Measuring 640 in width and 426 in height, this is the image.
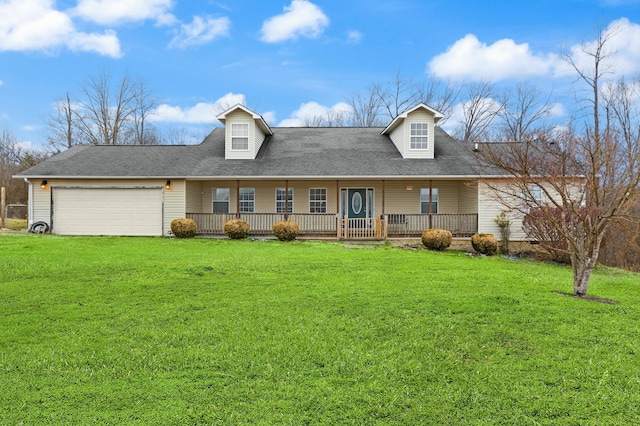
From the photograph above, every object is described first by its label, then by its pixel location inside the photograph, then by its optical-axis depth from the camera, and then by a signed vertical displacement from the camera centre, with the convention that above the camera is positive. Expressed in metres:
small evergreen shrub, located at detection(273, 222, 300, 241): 16.75 -0.73
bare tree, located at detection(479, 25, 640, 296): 7.68 +0.42
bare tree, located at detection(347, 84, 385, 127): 36.50 +9.03
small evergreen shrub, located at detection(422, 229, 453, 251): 16.09 -0.96
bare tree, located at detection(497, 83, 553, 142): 29.80 +7.45
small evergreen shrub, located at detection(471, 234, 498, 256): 15.98 -1.12
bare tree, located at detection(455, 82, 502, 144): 32.84 +7.85
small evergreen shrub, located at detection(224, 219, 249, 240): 16.94 -0.67
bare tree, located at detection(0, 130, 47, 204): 32.41 +4.31
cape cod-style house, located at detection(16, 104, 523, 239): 17.58 +1.04
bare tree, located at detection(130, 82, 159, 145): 37.22 +8.70
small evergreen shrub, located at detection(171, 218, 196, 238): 17.06 -0.65
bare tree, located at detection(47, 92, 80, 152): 36.78 +7.14
